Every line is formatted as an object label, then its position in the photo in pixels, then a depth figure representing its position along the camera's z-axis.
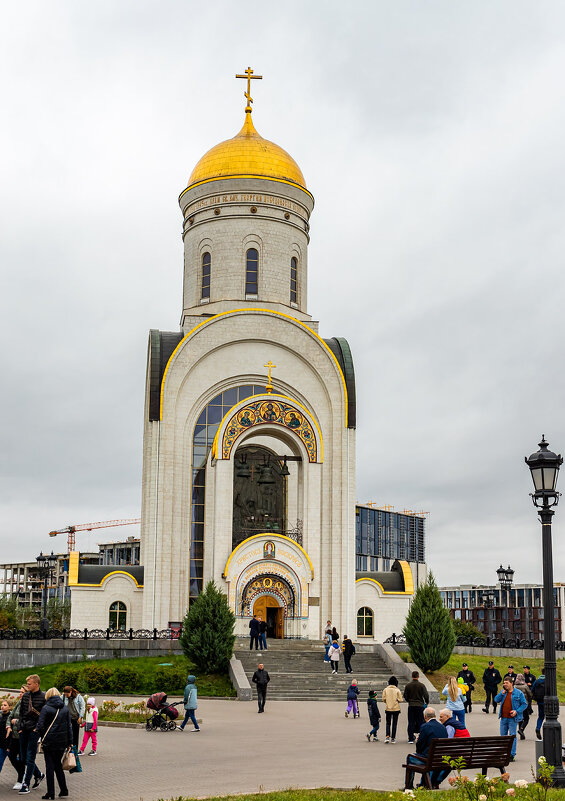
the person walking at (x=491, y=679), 22.84
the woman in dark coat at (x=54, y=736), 11.47
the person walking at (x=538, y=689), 19.17
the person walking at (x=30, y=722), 11.89
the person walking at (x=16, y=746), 12.20
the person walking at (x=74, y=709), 13.83
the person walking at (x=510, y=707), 15.17
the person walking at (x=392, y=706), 17.14
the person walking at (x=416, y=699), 16.50
